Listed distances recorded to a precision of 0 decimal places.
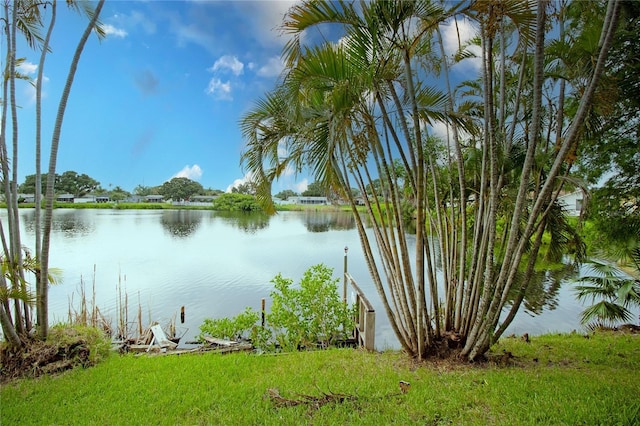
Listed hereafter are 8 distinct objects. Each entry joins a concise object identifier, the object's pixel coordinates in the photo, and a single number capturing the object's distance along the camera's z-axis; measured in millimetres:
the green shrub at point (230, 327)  5680
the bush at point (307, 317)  5246
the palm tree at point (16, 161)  3398
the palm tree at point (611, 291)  4261
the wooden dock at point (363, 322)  4301
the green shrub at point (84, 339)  3623
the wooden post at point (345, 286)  7235
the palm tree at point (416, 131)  2865
